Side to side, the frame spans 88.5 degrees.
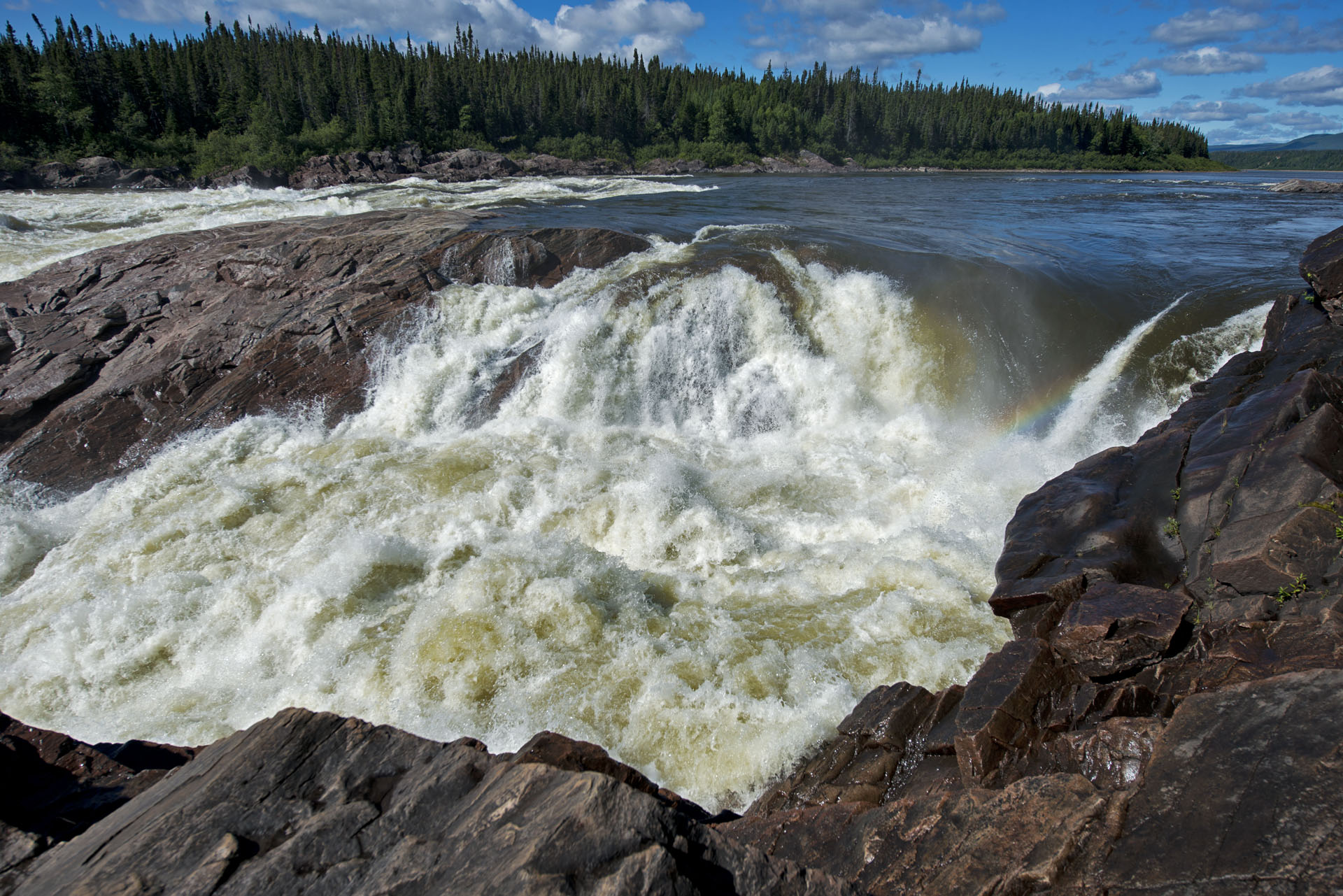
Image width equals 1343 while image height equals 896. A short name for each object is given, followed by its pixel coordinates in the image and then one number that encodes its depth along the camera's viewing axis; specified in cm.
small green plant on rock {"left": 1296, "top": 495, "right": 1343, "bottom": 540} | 536
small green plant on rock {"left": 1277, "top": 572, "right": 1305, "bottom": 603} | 502
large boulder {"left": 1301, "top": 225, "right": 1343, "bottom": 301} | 992
